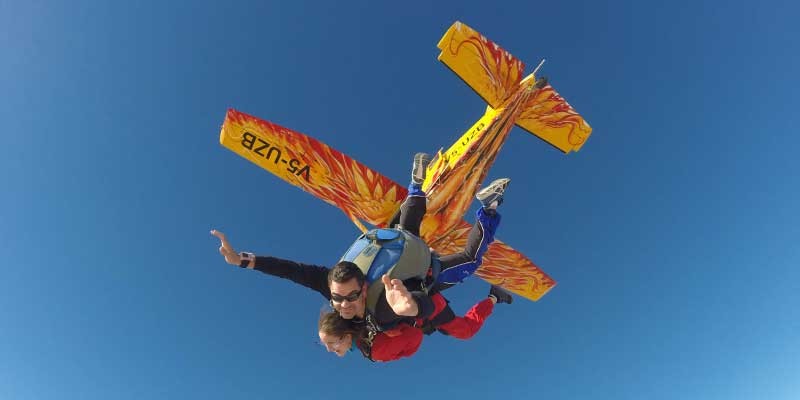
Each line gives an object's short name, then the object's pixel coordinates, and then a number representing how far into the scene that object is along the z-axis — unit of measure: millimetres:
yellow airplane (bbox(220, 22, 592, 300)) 8750
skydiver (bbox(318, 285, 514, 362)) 4297
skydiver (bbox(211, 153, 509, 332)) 3822
